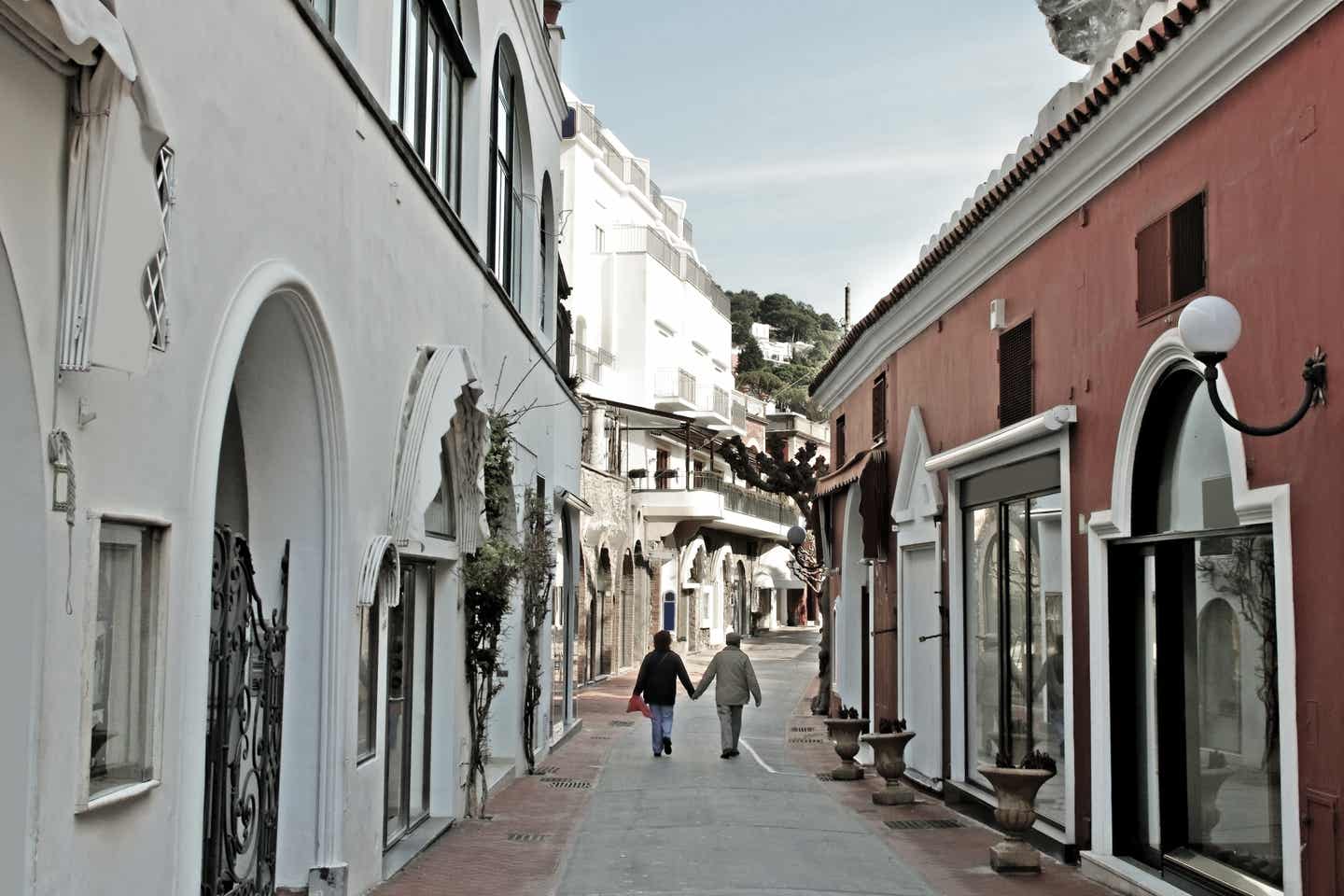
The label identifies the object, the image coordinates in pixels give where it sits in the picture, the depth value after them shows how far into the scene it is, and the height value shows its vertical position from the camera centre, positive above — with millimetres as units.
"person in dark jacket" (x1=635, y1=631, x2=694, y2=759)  19031 -1429
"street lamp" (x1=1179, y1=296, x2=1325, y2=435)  7031 +1179
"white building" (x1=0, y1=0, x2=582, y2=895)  4680 +708
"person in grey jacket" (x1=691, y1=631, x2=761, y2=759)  19047 -1495
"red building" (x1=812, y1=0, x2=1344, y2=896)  7480 +705
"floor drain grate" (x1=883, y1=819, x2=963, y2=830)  13375 -2307
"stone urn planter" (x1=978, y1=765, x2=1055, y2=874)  10570 -1707
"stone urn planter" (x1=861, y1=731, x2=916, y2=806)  14742 -1909
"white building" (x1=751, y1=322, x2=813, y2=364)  92869 +14969
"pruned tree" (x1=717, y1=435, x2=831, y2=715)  27891 +1927
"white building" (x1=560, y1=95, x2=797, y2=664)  37781 +5374
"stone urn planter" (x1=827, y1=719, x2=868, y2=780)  16891 -1969
